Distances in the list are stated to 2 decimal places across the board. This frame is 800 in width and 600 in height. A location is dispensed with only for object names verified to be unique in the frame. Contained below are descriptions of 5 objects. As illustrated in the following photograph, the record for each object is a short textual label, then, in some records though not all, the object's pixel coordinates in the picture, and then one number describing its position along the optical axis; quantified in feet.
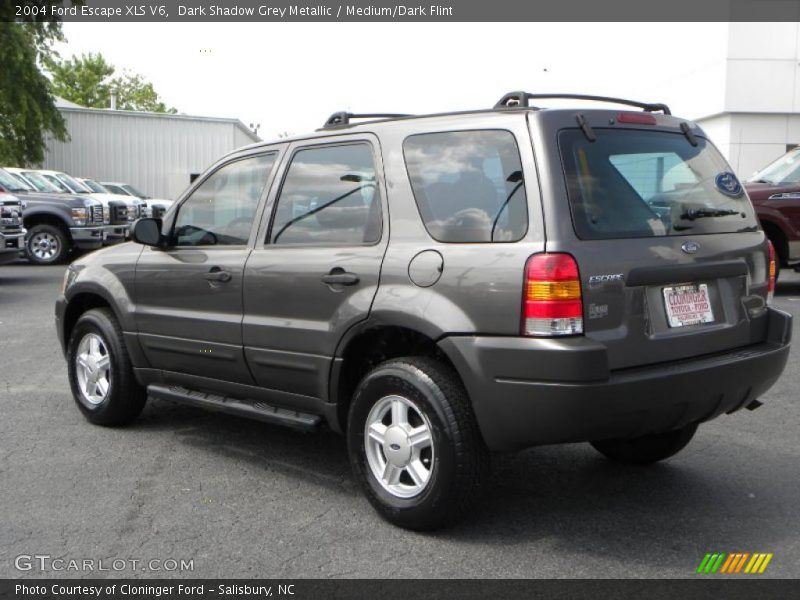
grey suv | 11.78
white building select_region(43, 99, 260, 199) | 111.14
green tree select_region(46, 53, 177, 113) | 242.99
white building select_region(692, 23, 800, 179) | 90.27
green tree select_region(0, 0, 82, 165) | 92.86
